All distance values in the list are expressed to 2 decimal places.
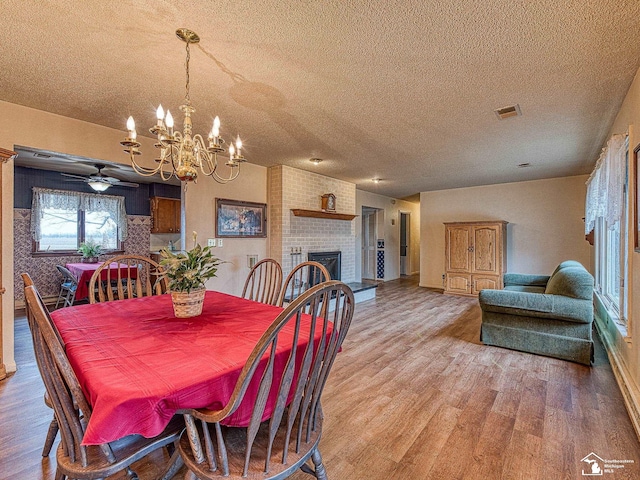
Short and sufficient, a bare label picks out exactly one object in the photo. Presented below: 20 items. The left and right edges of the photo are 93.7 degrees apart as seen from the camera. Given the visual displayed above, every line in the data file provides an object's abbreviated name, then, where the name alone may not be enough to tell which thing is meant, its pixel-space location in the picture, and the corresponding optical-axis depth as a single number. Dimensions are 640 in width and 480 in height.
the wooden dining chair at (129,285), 2.21
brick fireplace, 4.77
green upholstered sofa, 2.78
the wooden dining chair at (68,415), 0.96
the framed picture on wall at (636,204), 2.09
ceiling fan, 4.45
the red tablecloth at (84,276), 4.18
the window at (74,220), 5.12
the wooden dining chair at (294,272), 1.92
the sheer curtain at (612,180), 2.43
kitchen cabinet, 6.14
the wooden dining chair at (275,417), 0.95
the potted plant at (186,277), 1.63
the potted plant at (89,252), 5.04
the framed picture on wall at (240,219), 4.28
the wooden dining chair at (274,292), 2.43
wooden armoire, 5.74
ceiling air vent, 2.62
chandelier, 1.70
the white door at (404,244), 9.05
